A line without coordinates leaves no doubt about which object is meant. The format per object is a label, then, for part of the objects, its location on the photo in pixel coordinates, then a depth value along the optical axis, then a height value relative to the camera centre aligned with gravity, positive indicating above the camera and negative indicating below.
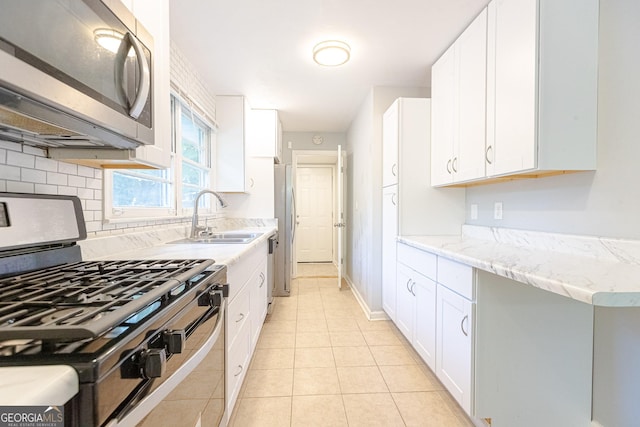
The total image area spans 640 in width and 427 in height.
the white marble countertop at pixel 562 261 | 0.86 -0.22
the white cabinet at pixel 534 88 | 1.33 +0.62
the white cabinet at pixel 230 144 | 3.29 +0.76
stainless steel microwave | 0.61 +0.36
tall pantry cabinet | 2.42 +0.18
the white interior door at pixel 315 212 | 6.04 -0.06
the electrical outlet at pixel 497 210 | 1.97 +0.01
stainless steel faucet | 2.29 -0.10
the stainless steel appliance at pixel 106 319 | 0.46 -0.22
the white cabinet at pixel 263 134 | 3.62 +0.97
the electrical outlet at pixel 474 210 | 2.25 +0.00
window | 1.65 +0.22
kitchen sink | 2.18 -0.24
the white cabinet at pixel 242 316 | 1.41 -0.65
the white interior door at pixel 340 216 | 3.65 -0.08
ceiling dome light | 2.17 +1.24
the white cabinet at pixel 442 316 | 1.41 -0.64
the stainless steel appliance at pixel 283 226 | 3.67 -0.22
